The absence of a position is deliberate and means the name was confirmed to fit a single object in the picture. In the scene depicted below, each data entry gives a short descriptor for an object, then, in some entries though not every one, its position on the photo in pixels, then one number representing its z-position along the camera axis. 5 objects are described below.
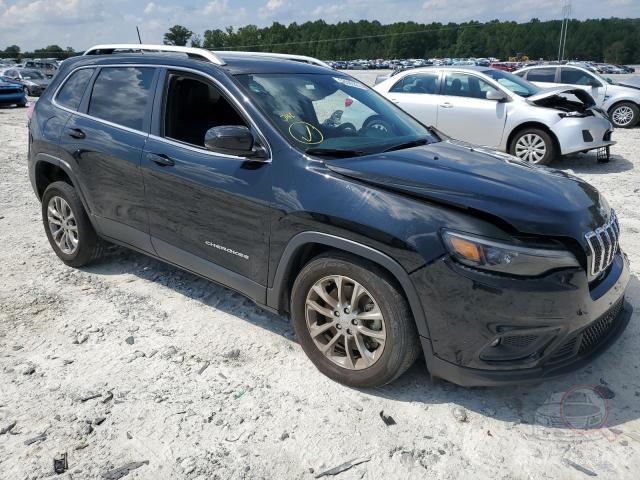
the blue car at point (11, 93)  20.89
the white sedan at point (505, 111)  8.59
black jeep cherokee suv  2.55
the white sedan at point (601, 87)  13.09
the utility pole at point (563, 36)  74.49
